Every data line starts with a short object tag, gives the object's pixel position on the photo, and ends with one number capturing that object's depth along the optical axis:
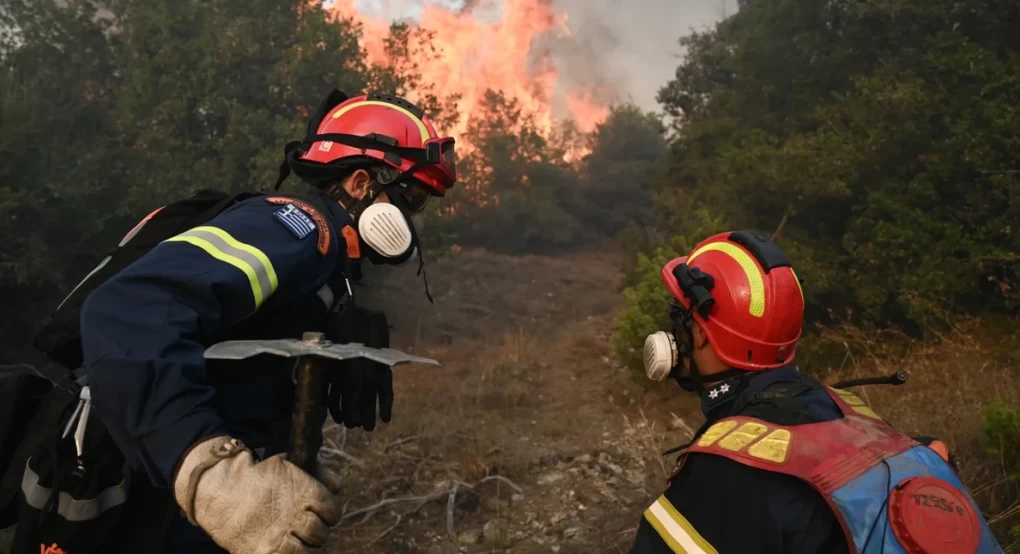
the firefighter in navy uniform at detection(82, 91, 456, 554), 1.26
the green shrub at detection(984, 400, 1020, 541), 3.77
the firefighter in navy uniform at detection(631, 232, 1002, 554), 1.48
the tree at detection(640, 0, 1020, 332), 7.32
